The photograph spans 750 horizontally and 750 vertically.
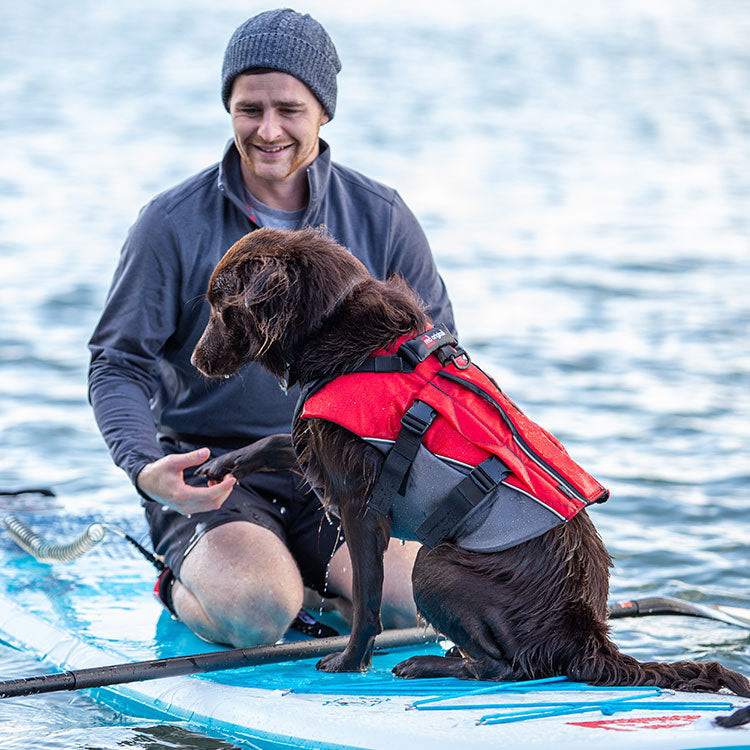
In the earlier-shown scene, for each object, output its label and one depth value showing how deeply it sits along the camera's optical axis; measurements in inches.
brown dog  224.5
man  282.5
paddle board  205.2
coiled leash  305.3
